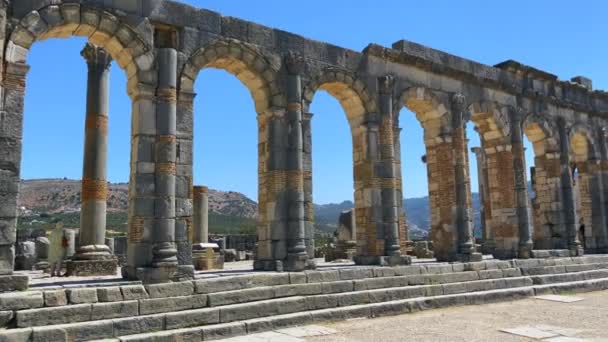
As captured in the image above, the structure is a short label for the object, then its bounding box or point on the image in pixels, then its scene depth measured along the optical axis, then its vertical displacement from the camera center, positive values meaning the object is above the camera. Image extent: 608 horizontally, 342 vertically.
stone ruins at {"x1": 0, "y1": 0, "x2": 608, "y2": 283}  9.33 +2.61
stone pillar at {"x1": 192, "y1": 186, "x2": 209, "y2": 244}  16.91 +0.85
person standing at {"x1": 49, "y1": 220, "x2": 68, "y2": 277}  12.41 -0.08
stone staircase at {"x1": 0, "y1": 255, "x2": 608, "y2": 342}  7.54 -1.14
